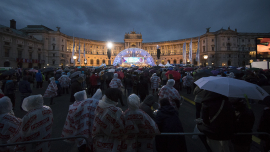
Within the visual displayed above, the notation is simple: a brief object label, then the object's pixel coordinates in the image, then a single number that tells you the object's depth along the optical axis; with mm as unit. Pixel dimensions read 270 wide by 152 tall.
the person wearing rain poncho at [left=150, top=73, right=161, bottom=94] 8805
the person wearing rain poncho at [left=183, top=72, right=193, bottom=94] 9711
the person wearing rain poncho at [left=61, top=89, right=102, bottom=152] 2799
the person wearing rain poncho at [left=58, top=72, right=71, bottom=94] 10102
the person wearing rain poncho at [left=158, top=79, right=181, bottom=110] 4410
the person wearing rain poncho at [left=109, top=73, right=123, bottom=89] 7305
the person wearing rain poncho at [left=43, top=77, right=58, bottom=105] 6973
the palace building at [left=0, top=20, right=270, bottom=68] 33744
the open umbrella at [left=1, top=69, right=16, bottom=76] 6988
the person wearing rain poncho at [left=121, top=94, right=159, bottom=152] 2289
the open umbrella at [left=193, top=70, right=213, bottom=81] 6882
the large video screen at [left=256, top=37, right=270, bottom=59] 18105
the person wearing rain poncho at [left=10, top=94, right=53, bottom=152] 2358
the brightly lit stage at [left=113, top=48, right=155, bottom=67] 43406
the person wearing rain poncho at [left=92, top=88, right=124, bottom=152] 2252
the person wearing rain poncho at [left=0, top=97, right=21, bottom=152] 2428
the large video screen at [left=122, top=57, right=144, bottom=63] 43619
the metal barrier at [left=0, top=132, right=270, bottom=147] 2101
